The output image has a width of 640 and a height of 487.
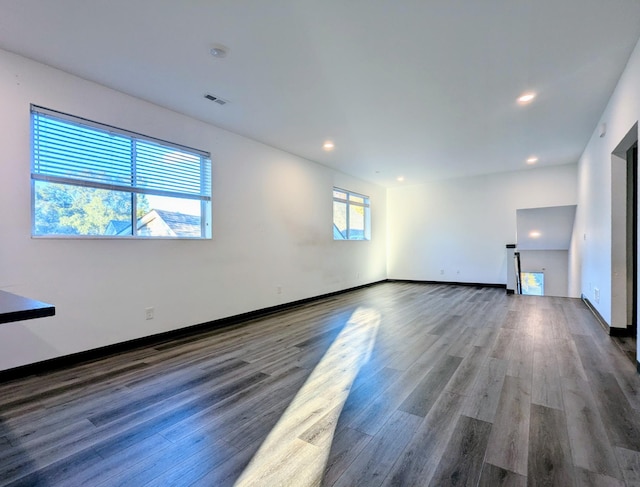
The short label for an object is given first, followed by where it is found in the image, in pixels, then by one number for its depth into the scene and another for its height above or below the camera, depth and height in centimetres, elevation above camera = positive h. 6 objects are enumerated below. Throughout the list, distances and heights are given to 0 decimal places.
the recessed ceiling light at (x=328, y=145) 500 +166
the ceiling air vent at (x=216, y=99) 341 +164
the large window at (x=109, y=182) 287 +68
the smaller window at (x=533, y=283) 1011 -123
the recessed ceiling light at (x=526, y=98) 344 +167
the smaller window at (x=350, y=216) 696 +72
